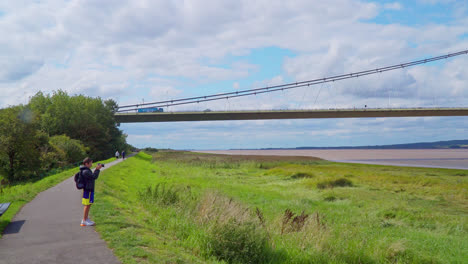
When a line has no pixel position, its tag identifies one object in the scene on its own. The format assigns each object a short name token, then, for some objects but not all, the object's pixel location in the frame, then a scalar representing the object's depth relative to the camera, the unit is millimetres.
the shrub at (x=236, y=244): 8555
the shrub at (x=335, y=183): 26938
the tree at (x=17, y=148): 30234
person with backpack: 9453
